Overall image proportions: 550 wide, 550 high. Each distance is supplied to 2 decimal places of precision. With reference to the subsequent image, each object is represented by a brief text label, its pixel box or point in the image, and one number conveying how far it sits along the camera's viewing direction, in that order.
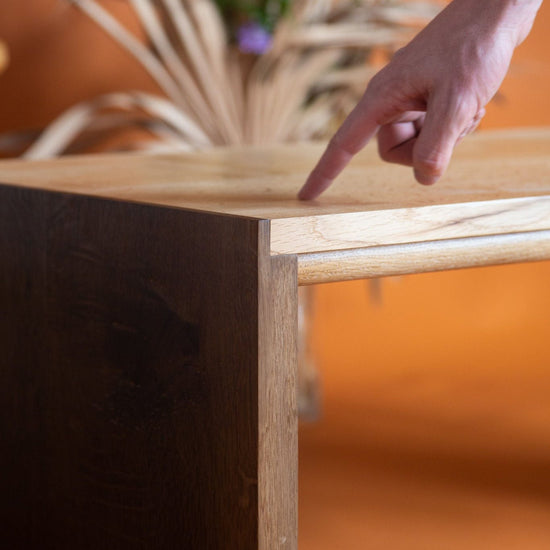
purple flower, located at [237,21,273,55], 3.59
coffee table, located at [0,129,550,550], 1.12
